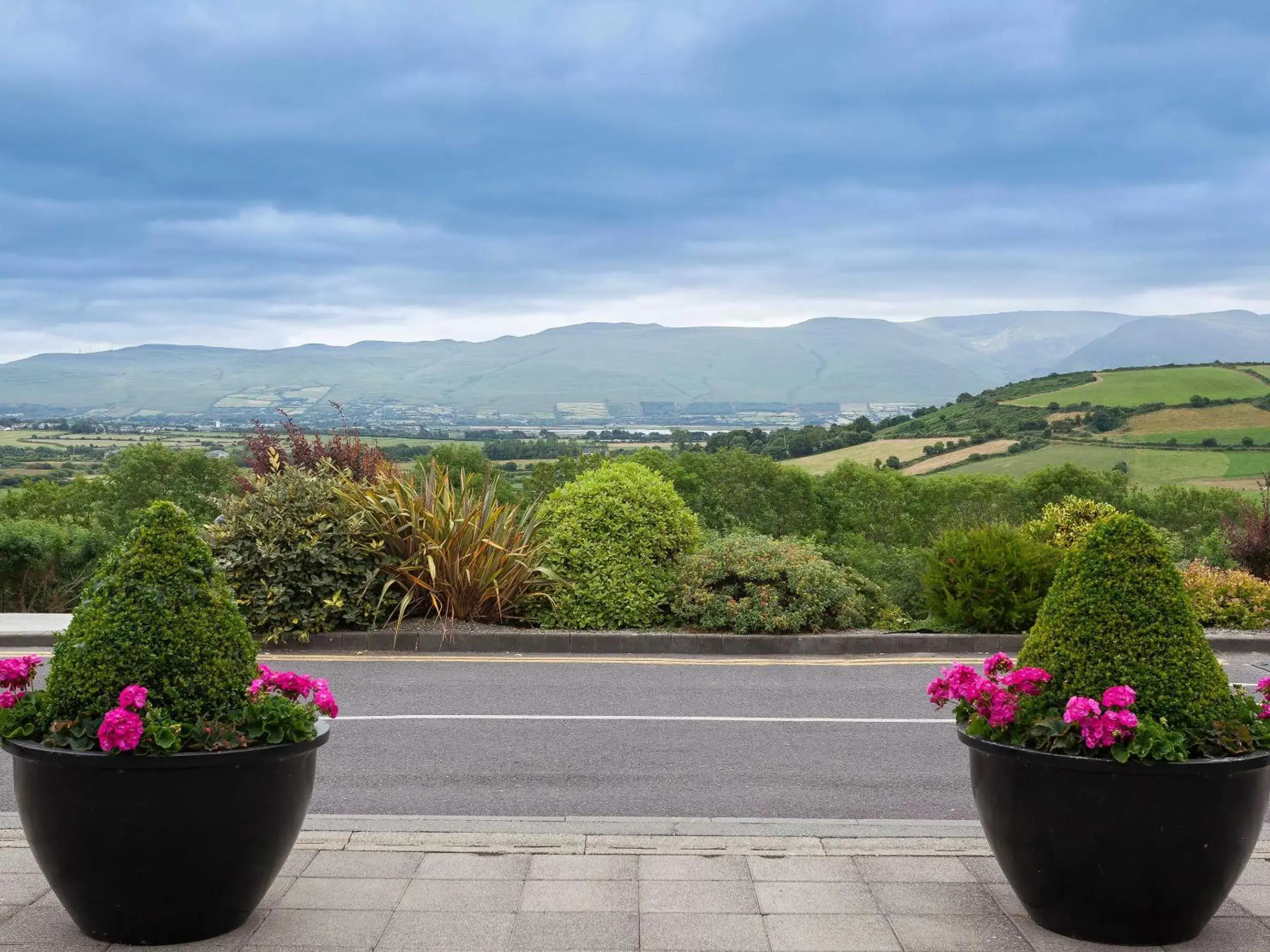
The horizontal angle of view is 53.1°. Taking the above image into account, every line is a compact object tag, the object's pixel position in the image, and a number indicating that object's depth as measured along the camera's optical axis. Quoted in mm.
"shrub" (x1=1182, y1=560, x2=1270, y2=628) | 14336
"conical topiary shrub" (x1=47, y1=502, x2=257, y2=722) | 4980
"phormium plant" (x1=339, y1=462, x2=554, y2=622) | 13602
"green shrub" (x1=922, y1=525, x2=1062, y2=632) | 13555
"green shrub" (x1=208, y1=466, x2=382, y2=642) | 13016
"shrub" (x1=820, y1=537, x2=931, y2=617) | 18406
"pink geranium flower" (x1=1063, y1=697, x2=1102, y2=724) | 4859
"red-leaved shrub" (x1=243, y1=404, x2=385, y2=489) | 15289
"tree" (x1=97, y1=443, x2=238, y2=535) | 30469
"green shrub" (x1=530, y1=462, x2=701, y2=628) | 13734
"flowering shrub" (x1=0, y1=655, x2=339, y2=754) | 4738
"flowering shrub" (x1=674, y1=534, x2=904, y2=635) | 13375
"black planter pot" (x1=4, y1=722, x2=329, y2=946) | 4797
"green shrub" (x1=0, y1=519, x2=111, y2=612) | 16500
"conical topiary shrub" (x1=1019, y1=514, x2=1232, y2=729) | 5047
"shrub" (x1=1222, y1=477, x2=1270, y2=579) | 17062
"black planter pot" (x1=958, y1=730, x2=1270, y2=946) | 4824
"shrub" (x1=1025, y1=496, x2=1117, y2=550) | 16953
